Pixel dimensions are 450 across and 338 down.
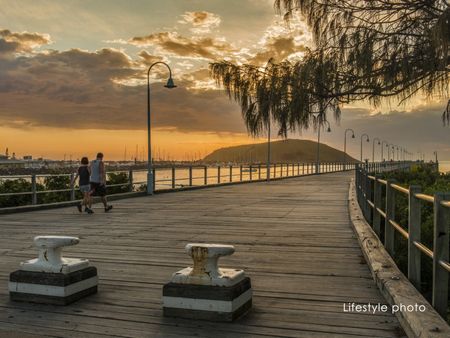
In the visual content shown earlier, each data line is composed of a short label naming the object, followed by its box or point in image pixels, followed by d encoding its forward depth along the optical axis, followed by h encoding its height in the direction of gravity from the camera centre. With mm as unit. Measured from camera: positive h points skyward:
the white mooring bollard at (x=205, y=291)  4293 -1093
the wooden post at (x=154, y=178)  21250 -615
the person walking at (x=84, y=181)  13781 -497
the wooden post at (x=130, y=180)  20256 -676
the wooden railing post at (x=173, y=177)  22738 -610
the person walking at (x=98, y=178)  14203 -418
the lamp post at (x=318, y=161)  58088 +375
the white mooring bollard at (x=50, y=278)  4805 -1111
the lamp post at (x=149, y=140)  20906 +1031
